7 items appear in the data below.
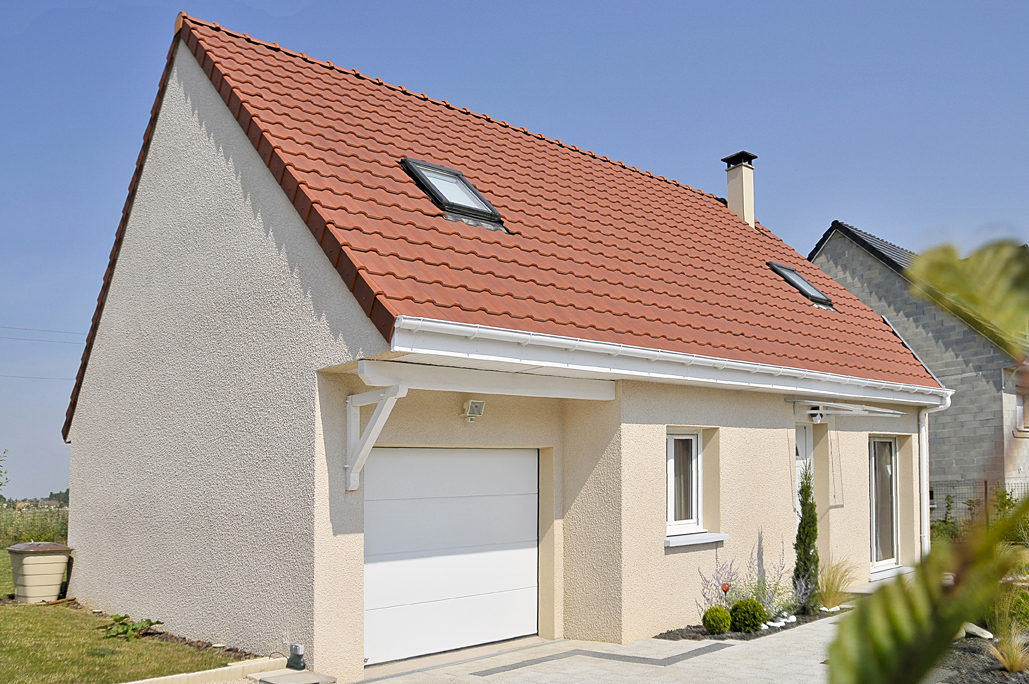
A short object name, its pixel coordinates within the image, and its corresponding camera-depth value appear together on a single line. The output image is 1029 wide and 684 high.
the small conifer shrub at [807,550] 11.13
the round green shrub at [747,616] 9.82
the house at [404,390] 7.74
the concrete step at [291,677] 7.10
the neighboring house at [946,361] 18.23
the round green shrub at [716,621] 9.64
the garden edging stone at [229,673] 7.09
